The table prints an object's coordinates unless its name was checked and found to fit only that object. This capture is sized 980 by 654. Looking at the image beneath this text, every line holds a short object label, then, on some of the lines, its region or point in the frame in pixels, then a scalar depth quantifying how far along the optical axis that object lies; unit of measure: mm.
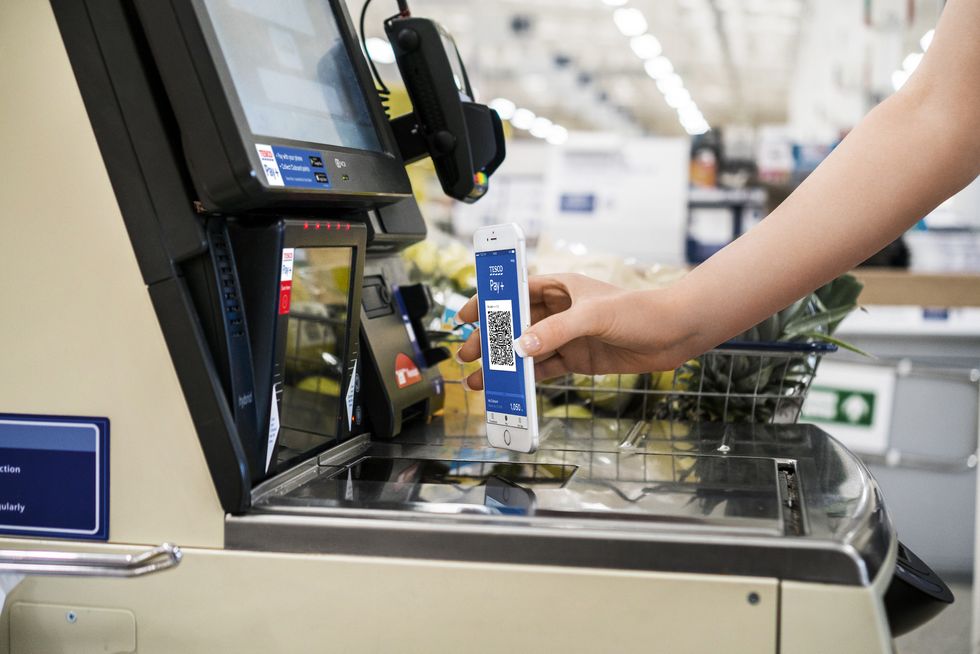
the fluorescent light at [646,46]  10641
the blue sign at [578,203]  6070
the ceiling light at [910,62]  7730
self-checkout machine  733
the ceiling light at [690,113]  16462
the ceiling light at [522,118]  16372
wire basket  1266
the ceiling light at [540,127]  17688
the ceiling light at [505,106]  14588
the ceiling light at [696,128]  17994
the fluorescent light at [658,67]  12085
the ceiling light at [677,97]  14648
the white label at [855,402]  3588
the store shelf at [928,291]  3090
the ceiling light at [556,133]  18594
